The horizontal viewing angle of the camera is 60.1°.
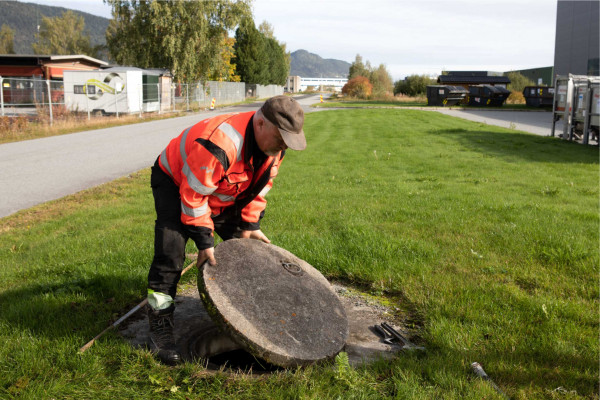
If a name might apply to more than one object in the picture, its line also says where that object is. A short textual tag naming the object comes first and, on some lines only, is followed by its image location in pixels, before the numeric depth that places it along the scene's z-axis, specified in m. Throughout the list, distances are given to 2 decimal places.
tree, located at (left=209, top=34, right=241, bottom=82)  43.88
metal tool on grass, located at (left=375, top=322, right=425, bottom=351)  3.62
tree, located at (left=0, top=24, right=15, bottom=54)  84.62
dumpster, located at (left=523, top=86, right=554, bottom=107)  40.78
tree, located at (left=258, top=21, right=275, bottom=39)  91.88
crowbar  3.41
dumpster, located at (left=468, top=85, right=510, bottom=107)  42.94
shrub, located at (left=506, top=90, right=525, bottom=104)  49.44
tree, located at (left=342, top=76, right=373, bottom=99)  66.06
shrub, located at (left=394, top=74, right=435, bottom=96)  58.66
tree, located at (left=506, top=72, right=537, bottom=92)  54.69
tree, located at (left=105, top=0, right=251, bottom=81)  39.91
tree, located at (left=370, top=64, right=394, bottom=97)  65.19
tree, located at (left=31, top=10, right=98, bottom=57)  80.50
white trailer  28.97
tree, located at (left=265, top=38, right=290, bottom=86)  80.50
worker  3.09
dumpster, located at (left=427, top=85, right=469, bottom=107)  43.84
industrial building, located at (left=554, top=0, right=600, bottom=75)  43.97
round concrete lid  3.21
